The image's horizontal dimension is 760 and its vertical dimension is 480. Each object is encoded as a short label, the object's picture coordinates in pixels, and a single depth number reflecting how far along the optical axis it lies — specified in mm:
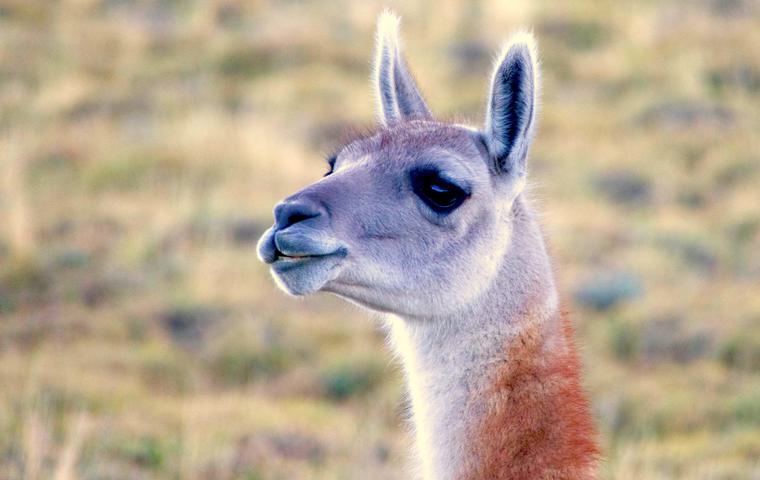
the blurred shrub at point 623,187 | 22219
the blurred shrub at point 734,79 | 27500
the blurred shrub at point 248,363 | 15484
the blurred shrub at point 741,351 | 15666
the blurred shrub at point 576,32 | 30937
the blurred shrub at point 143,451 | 11734
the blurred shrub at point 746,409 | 13875
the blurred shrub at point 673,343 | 16047
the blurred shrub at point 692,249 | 19234
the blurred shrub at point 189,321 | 16375
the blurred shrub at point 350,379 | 15336
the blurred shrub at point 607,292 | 17500
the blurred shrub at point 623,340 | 16250
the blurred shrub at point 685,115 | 25650
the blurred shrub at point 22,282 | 16937
